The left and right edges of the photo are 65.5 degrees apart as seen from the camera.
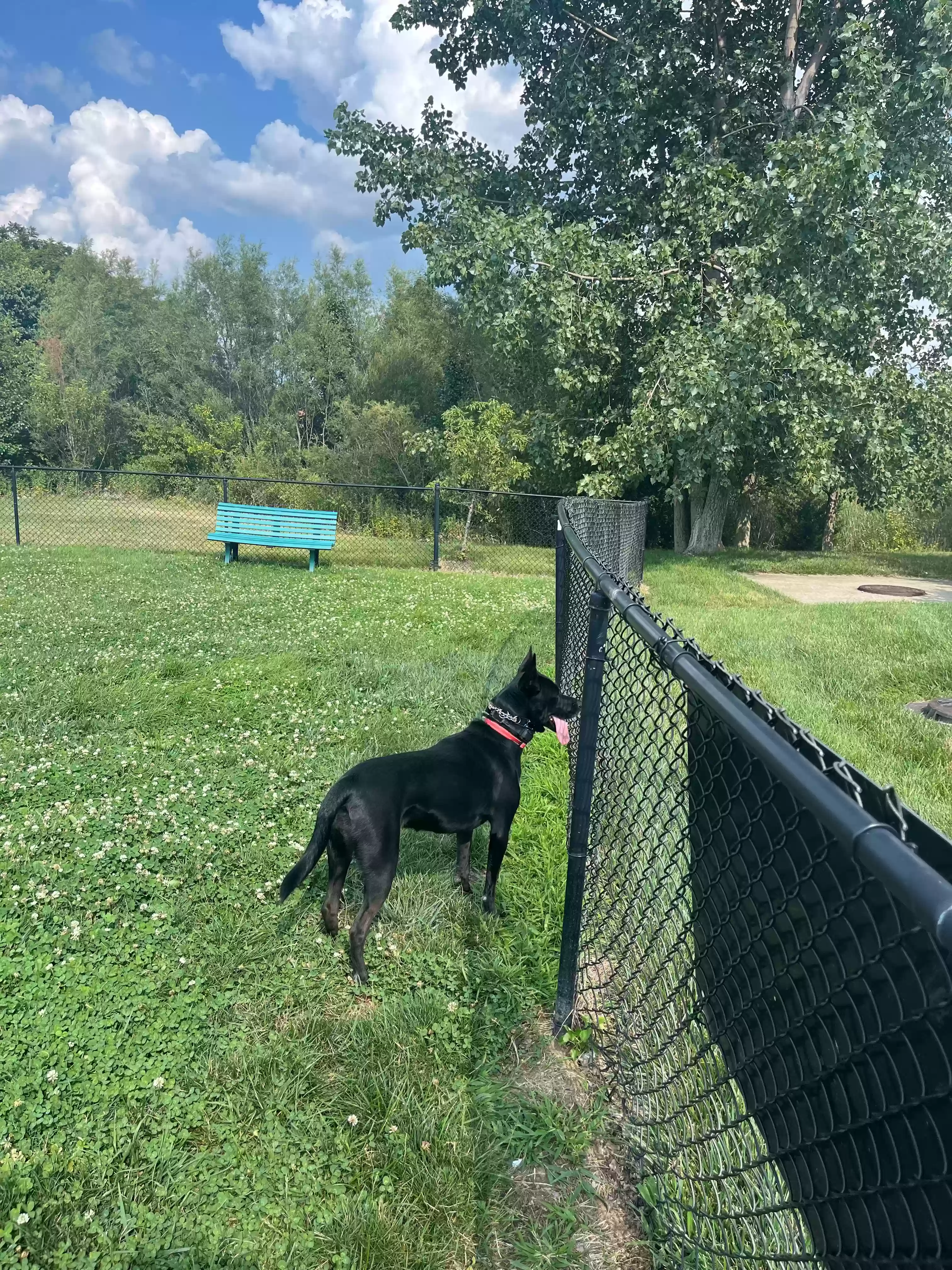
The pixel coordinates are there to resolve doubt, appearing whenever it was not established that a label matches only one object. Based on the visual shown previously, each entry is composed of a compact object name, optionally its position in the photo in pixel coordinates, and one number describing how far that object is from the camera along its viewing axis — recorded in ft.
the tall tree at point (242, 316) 118.83
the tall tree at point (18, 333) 113.60
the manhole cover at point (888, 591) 39.06
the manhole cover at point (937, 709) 17.83
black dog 8.76
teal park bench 41.01
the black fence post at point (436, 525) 42.86
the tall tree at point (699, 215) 38.65
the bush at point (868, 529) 68.85
